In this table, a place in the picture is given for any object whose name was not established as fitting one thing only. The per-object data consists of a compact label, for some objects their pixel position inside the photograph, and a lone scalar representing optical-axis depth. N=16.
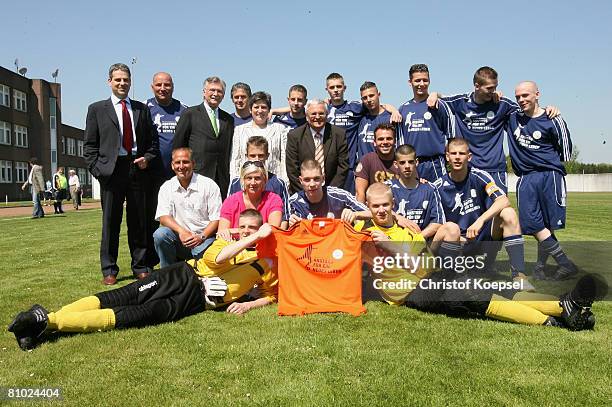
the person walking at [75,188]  28.36
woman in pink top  5.25
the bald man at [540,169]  6.45
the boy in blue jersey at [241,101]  7.06
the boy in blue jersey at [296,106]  7.27
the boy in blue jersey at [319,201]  5.29
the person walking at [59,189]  23.52
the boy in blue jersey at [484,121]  6.67
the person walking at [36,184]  19.33
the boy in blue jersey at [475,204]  5.69
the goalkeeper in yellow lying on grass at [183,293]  4.05
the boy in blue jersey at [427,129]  6.74
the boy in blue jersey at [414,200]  5.56
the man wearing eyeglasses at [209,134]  6.72
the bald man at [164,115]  7.06
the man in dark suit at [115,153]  6.38
